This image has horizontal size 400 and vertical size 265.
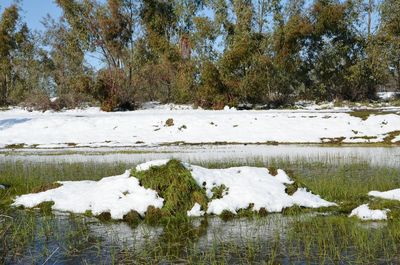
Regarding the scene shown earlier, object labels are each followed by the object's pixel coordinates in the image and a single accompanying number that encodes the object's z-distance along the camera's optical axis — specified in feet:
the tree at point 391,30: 179.22
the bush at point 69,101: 174.70
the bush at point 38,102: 172.04
